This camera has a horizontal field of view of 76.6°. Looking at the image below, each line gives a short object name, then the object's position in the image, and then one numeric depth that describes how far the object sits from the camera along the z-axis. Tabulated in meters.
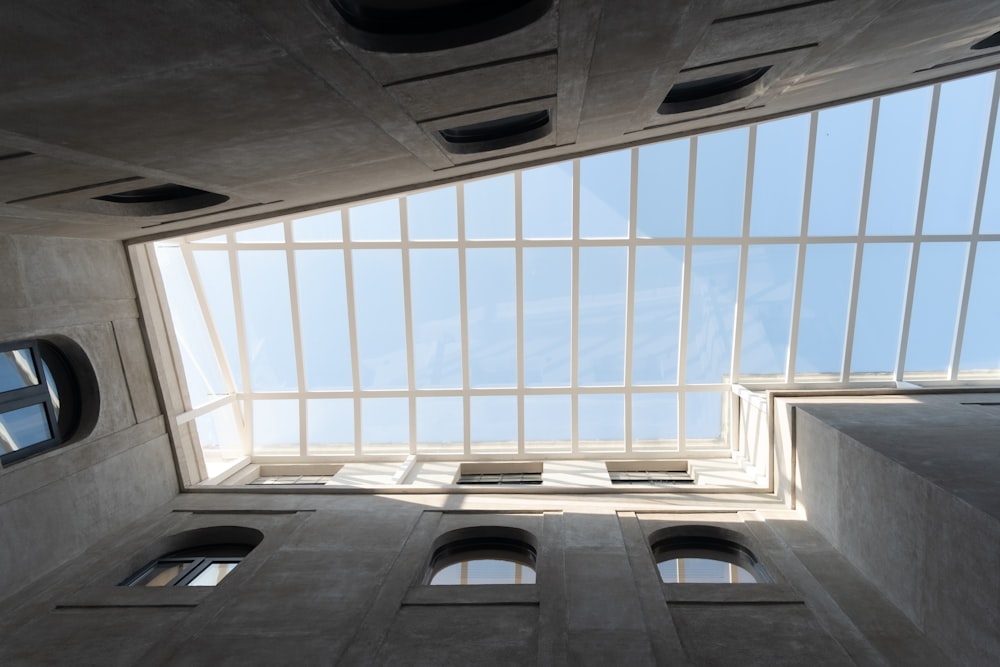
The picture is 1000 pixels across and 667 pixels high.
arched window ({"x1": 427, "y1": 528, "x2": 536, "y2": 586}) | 12.56
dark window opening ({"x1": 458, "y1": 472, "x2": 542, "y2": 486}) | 21.27
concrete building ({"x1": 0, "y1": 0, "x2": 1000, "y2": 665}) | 5.58
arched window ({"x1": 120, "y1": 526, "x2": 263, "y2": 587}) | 12.83
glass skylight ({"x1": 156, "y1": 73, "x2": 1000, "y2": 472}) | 19.84
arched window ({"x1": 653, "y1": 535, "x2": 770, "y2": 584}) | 12.33
